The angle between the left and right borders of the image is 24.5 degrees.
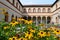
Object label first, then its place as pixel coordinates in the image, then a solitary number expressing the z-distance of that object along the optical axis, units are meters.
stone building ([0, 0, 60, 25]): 42.95
